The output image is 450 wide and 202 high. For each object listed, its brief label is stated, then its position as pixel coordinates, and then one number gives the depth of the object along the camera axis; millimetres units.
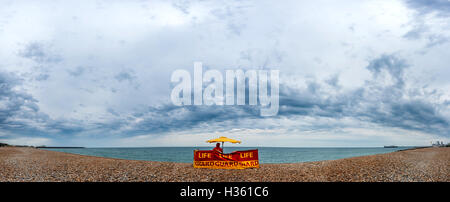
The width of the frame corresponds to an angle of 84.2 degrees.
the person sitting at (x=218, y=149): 19436
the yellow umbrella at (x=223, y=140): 19594
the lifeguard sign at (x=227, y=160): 18484
